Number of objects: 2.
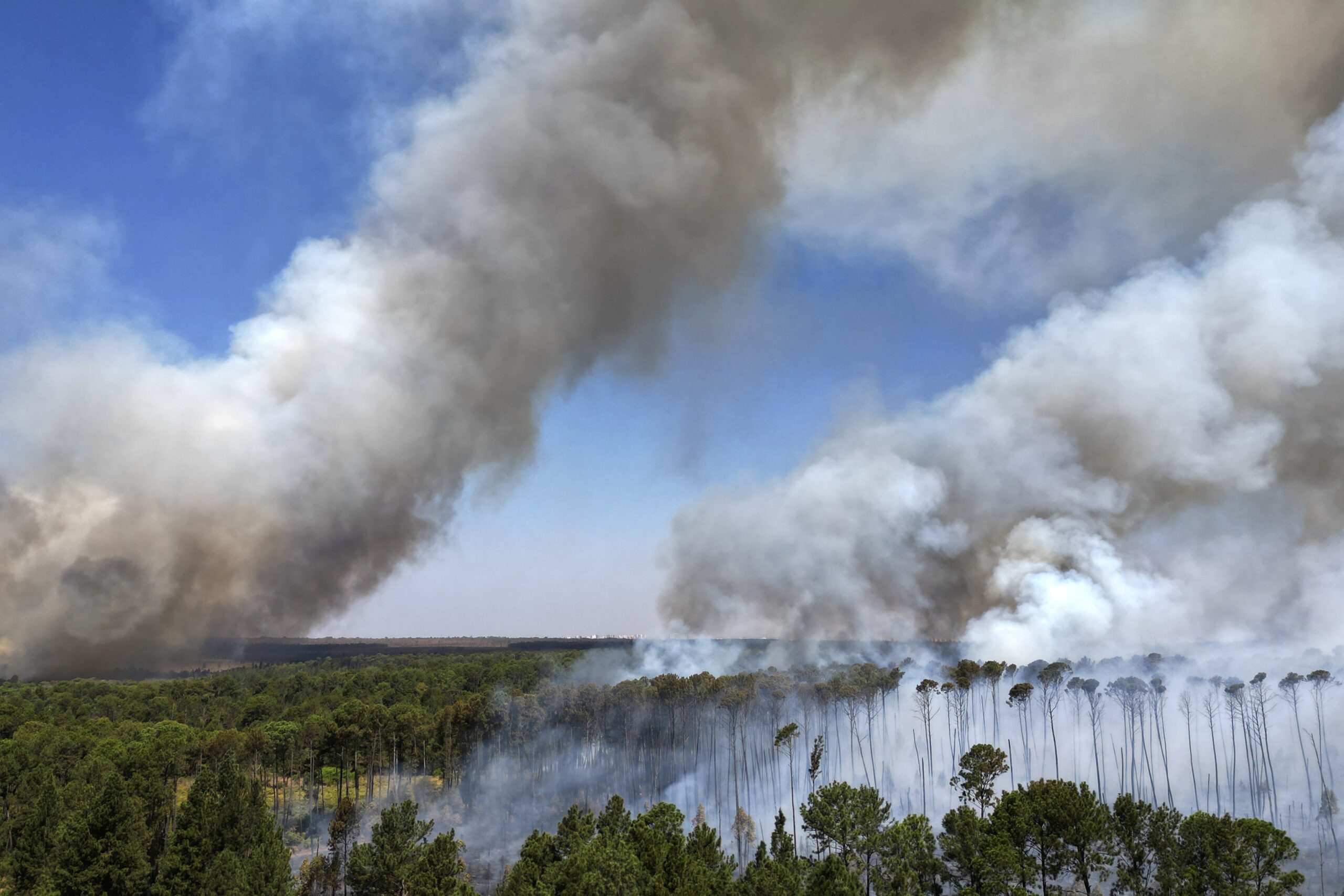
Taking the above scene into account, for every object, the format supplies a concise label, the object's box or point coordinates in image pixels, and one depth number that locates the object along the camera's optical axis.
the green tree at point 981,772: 62.50
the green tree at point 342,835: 62.22
